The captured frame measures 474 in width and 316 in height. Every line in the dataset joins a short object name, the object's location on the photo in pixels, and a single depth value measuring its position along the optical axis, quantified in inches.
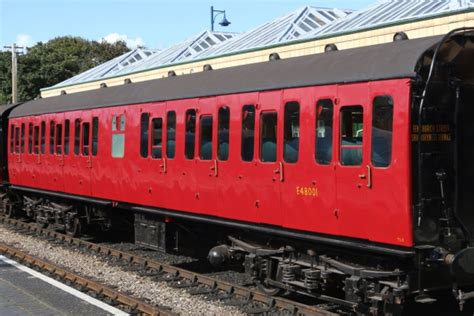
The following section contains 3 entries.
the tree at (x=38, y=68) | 2082.9
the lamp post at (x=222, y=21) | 1385.3
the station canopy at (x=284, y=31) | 570.9
